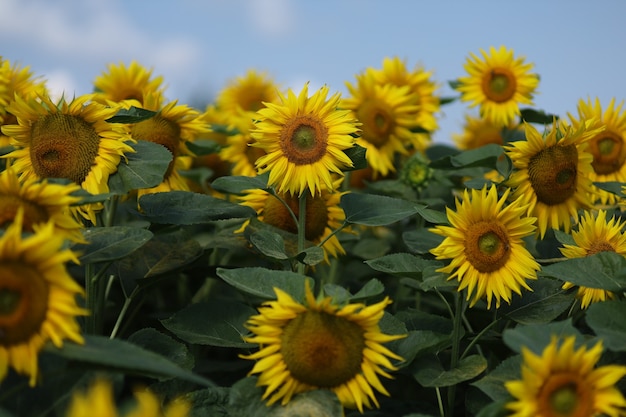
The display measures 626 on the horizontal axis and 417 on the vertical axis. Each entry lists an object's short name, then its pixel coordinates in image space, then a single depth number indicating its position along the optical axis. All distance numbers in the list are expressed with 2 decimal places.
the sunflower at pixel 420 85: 3.95
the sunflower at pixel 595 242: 2.23
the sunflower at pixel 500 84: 3.68
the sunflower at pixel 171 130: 2.67
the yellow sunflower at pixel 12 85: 2.69
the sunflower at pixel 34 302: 1.50
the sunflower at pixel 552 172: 2.44
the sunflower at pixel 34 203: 1.70
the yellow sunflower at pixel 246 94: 4.46
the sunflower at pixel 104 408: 1.17
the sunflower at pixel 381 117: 3.59
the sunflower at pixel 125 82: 3.20
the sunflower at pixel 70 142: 2.19
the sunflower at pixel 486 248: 2.08
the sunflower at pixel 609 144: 3.01
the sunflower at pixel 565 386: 1.57
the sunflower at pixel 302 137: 2.26
